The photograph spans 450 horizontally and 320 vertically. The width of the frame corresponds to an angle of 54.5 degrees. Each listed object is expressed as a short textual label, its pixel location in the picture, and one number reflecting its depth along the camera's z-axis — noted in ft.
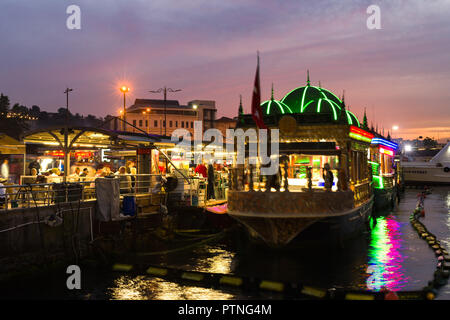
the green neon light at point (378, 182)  101.24
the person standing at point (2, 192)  51.88
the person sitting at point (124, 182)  61.98
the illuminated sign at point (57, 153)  112.42
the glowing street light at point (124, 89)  126.41
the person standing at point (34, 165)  72.39
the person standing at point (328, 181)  48.53
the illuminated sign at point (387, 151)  105.81
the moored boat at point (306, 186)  47.60
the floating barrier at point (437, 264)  37.26
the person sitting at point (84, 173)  72.38
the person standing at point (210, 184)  72.54
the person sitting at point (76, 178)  64.43
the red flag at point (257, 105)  47.39
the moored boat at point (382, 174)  95.46
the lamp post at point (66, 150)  62.43
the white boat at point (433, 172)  269.23
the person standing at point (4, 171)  81.42
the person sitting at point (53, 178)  62.39
